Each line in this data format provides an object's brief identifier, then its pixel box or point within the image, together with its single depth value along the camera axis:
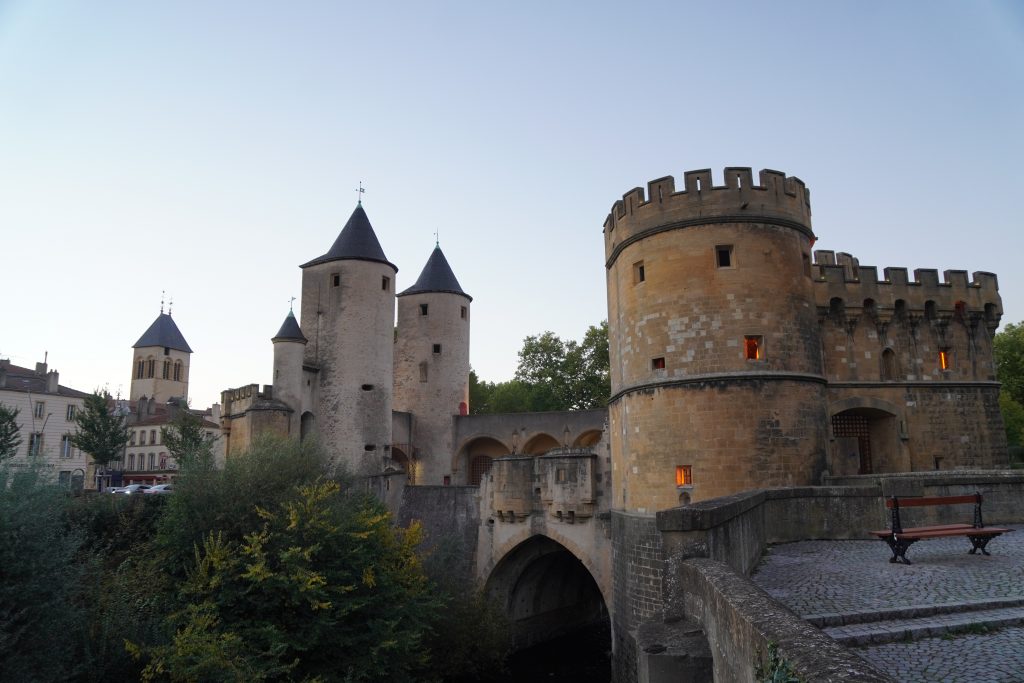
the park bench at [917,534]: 9.27
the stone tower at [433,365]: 33.22
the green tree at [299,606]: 12.61
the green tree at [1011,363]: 41.44
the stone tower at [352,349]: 28.33
